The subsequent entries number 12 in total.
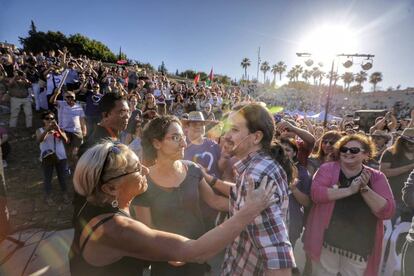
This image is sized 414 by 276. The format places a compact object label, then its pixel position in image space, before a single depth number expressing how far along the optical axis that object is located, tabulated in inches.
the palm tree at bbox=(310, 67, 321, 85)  3417.8
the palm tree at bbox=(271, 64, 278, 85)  4050.7
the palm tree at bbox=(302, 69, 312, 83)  3761.8
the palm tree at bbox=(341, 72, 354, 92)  3294.8
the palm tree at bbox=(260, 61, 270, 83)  3889.5
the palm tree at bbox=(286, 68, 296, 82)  3890.3
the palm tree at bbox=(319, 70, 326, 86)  3207.4
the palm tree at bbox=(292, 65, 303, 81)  3798.2
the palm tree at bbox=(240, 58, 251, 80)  3302.2
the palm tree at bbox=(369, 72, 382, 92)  3312.0
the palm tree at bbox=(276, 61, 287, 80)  3998.5
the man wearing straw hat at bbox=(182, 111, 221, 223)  146.1
